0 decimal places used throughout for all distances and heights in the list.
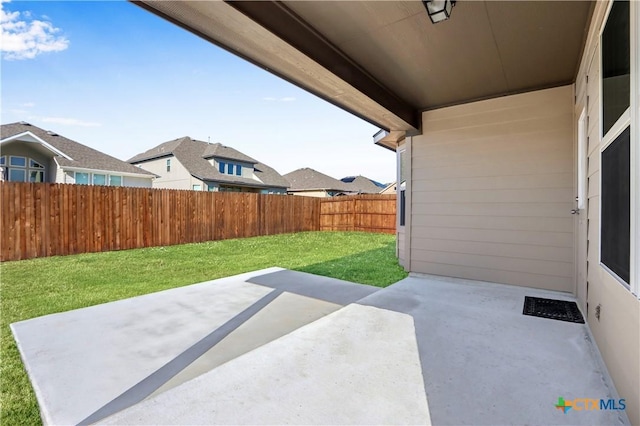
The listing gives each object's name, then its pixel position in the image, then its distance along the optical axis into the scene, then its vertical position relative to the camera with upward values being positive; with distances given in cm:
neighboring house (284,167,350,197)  2782 +262
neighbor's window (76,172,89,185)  1251 +132
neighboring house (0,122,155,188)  1075 +191
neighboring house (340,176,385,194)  3208 +301
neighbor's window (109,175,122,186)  1341 +132
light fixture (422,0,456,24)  215 +147
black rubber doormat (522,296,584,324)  291 -99
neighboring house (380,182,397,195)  2747 +210
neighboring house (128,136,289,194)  1757 +272
